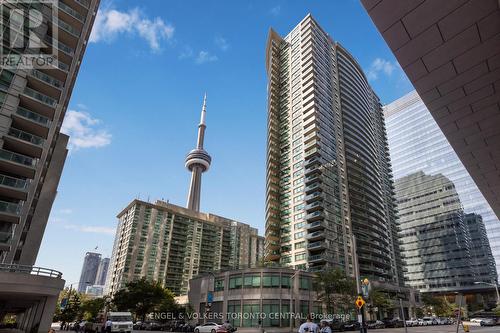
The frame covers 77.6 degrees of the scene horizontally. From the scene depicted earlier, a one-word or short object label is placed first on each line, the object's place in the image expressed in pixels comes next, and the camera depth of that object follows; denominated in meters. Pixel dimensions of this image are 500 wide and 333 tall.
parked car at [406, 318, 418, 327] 57.59
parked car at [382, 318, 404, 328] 54.25
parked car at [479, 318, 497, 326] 48.16
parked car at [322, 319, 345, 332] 44.56
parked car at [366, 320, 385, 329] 51.47
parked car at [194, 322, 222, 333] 36.83
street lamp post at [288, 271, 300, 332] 51.46
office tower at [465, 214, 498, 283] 117.29
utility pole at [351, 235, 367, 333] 16.34
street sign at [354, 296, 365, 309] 17.18
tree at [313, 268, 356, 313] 52.06
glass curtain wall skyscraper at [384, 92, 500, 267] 121.86
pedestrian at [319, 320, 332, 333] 15.77
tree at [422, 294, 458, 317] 87.12
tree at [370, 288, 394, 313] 63.72
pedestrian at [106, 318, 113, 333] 30.11
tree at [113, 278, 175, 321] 62.69
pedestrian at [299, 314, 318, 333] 12.62
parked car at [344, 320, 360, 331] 45.74
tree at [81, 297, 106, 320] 82.75
